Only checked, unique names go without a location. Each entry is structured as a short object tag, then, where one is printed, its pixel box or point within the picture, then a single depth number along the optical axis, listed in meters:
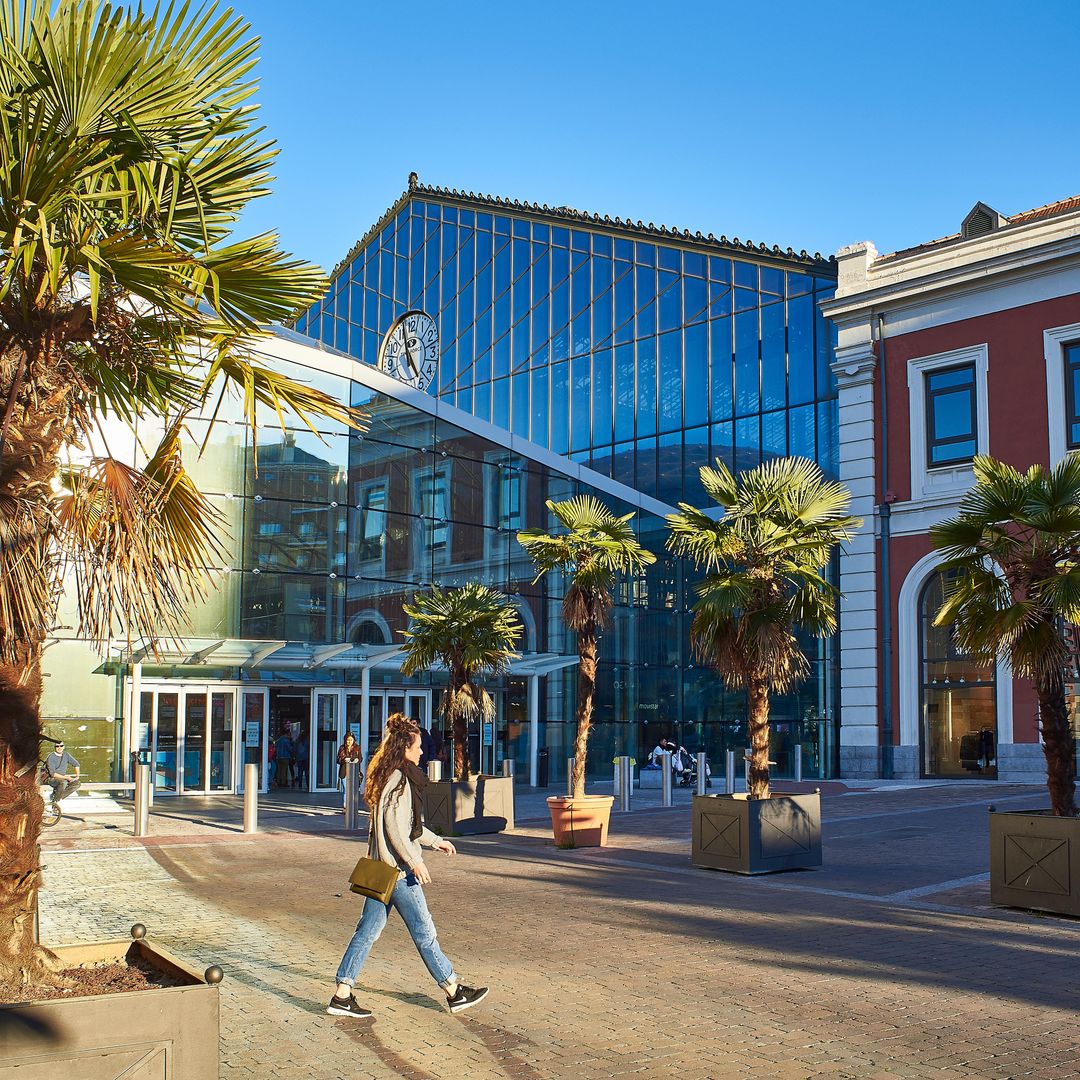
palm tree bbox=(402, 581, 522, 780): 19.56
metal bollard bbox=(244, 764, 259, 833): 18.86
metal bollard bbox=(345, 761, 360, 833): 19.81
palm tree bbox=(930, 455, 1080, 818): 11.77
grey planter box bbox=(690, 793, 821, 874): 14.12
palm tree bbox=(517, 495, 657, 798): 18.36
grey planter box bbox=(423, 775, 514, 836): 18.88
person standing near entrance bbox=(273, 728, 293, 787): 27.95
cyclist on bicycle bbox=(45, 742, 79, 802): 19.64
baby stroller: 31.27
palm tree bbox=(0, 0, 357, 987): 5.38
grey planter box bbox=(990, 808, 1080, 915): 11.03
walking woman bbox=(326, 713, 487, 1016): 7.52
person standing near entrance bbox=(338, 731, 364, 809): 23.86
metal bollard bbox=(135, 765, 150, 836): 18.30
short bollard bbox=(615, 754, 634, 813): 23.58
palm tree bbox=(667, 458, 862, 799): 14.95
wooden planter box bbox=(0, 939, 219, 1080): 4.75
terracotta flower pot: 16.89
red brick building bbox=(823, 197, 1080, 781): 28.08
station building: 26.55
